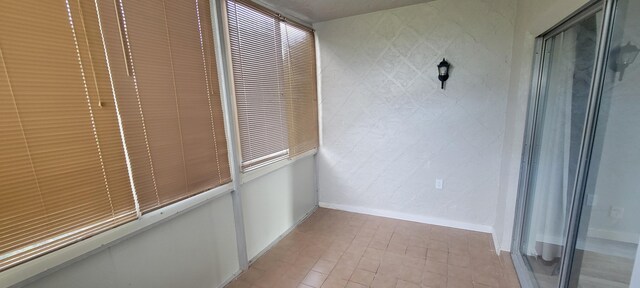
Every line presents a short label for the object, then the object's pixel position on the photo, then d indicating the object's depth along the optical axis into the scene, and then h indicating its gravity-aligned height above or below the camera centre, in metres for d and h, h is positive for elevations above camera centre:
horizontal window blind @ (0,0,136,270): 0.94 -0.07
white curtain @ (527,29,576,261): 1.50 -0.44
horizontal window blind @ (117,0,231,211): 1.31 +0.05
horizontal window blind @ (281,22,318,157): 2.62 +0.15
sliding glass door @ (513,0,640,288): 1.08 -0.30
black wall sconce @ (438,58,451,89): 2.47 +0.24
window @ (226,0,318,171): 2.03 +0.19
